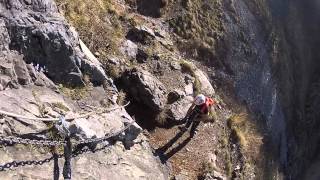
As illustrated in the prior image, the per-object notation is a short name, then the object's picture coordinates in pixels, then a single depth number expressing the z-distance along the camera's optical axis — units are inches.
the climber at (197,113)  611.5
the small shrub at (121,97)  578.2
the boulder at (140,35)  704.4
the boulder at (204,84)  732.7
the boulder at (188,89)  689.1
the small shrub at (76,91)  504.9
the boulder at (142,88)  618.5
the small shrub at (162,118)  631.2
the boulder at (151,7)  779.4
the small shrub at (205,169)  621.5
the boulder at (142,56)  683.4
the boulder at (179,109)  642.8
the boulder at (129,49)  668.7
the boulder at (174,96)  657.0
